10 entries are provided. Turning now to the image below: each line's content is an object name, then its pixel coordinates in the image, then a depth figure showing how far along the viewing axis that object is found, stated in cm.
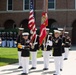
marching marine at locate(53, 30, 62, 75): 1152
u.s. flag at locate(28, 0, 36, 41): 1357
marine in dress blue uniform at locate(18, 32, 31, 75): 1193
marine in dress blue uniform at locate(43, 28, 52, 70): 1369
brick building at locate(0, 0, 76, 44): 3994
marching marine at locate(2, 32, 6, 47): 3395
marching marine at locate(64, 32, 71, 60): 1888
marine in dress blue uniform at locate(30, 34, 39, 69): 1369
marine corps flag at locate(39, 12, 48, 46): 1395
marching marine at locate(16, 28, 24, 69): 1309
